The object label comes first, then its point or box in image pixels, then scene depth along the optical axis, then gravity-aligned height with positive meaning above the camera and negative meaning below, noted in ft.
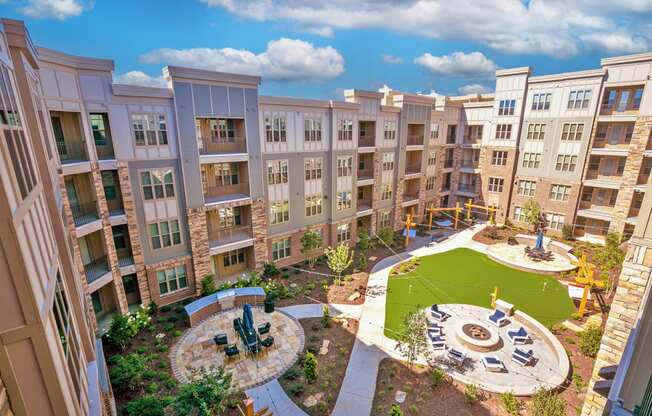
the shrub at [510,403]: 41.98 -36.23
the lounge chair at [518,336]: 56.34 -36.06
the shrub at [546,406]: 37.17 -32.57
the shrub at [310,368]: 47.03 -34.46
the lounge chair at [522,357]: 51.06 -36.25
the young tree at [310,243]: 84.99 -28.17
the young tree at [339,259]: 75.66 -29.30
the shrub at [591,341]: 52.10 -34.32
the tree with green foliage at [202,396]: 33.01 -27.97
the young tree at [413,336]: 48.83 -31.08
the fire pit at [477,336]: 55.11 -36.23
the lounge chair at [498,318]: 61.36 -35.83
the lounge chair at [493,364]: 49.60 -36.12
